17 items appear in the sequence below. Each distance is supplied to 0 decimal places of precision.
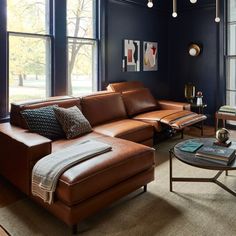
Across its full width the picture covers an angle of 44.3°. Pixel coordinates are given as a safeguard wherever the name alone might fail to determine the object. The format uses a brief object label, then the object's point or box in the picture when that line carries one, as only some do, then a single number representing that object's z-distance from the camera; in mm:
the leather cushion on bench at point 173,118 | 4020
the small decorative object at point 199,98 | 5174
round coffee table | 2465
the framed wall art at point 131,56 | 5074
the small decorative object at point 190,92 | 5445
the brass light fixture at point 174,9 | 3006
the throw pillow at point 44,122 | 2971
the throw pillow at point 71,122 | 3172
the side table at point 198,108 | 5121
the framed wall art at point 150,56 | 5469
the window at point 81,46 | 4281
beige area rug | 2217
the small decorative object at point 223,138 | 2960
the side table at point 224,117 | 4684
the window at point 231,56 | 5078
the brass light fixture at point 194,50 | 5523
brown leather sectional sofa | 2156
